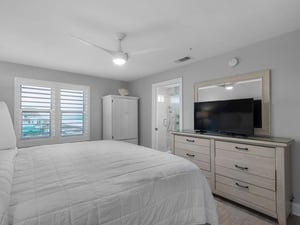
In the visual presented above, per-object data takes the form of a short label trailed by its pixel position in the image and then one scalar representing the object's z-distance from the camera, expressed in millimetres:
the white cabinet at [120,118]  4309
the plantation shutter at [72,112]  4016
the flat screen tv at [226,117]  2406
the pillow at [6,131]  2488
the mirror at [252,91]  2453
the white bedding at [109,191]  949
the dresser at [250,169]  1946
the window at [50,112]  3520
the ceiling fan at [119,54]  2188
